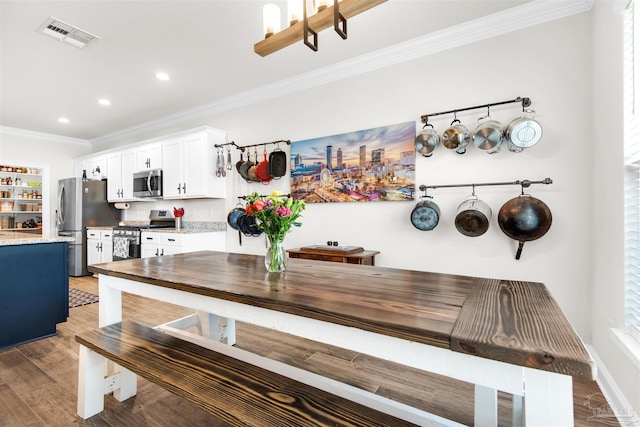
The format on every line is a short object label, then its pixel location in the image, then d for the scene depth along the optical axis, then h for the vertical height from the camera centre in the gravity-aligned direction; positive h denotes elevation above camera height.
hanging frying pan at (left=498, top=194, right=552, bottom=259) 2.37 -0.08
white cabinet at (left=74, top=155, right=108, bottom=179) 5.78 +0.89
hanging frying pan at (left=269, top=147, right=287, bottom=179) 3.85 +0.59
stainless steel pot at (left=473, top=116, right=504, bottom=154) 2.52 +0.61
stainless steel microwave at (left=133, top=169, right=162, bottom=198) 4.83 +0.46
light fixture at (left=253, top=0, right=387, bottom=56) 1.45 +0.95
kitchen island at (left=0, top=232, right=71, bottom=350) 2.56 -0.66
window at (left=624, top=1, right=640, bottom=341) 1.64 +0.20
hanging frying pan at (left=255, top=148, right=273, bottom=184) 3.91 +0.51
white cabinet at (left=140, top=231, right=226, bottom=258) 4.14 -0.42
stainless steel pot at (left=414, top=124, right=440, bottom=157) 2.80 +0.63
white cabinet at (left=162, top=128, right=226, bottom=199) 4.31 +0.66
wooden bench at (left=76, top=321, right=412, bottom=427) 1.05 -0.69
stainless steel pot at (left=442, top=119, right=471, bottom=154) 2.68 +0.63
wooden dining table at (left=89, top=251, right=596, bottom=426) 0.74 -0.32
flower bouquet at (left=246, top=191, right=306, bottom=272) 1.51 -0.03
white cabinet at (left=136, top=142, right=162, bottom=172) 4.85 +0.89
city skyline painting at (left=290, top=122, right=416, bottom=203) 3.05 +0.48
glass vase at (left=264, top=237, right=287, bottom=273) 1.58 -0.24
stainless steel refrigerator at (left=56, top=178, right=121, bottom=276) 5.50 -0.01
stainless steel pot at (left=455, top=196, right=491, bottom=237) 2.59 -0.07
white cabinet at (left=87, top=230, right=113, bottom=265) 5.20 -0.58
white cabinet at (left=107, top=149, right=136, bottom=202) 5.31 +0.66
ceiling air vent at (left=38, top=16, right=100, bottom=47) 2.60 +1.59
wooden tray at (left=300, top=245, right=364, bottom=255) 3.01 -0.39
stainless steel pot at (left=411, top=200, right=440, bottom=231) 2.80 -0.05
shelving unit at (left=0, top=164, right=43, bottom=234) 6.54 +0.30
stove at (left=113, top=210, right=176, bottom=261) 4.71 -0.35
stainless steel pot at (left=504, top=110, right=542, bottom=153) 2.39 +0.60
